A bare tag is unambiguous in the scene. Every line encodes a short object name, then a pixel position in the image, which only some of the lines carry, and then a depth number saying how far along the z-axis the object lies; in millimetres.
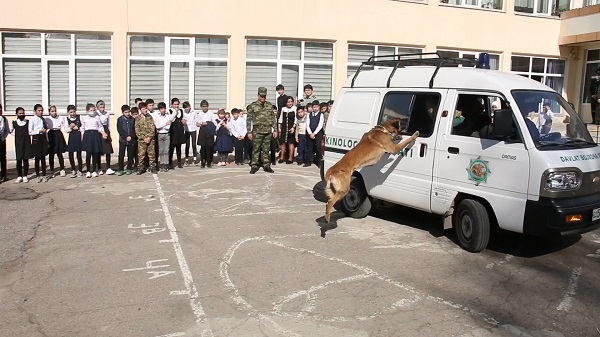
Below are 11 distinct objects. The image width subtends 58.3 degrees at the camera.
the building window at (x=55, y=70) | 15195
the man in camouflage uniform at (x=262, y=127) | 12445
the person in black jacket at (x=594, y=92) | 19219
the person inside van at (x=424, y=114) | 7109
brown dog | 7199
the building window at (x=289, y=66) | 16891
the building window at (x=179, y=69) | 16000
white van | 5926
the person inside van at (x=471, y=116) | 6641
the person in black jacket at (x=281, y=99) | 14805
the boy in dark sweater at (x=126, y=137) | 12203
